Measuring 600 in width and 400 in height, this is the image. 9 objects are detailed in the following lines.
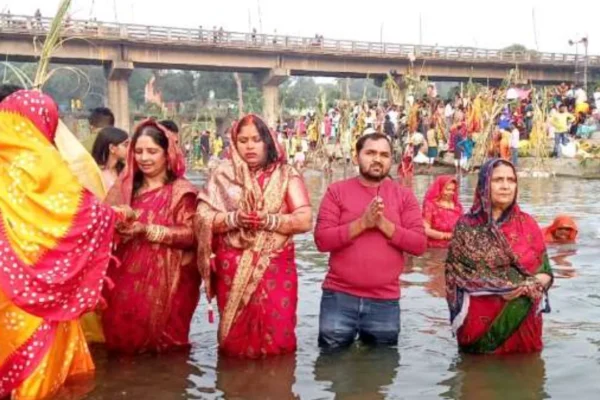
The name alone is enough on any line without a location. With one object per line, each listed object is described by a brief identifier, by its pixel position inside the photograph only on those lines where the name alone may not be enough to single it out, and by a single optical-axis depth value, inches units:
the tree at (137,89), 2770.7
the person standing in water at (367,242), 177.5
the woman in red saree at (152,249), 178.5
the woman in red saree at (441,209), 322.7
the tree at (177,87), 2758.4
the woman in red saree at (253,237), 174.9
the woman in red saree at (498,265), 175.9
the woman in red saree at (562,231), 352.5
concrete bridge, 1422.2
